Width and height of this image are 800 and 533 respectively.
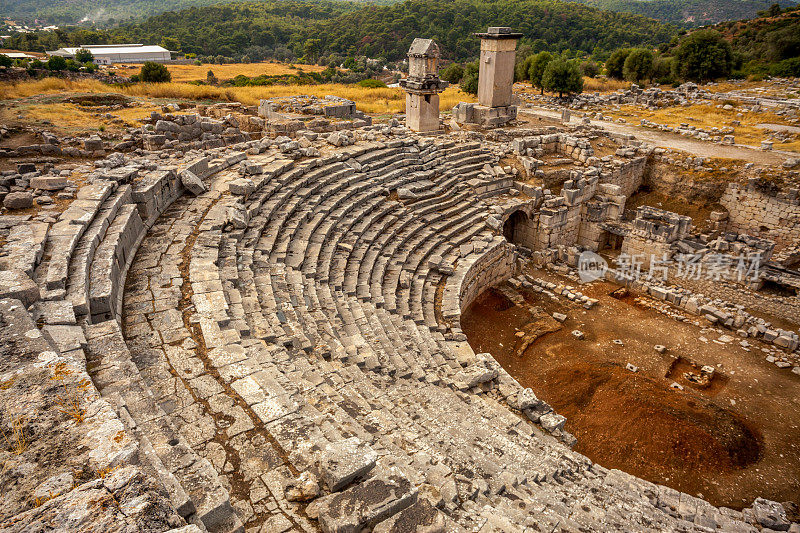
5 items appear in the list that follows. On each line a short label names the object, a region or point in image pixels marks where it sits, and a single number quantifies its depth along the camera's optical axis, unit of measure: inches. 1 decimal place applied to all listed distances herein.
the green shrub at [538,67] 1479.6
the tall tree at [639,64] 1592.0
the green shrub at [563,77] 1354.6
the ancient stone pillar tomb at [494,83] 943.0
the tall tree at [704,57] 1510.8
